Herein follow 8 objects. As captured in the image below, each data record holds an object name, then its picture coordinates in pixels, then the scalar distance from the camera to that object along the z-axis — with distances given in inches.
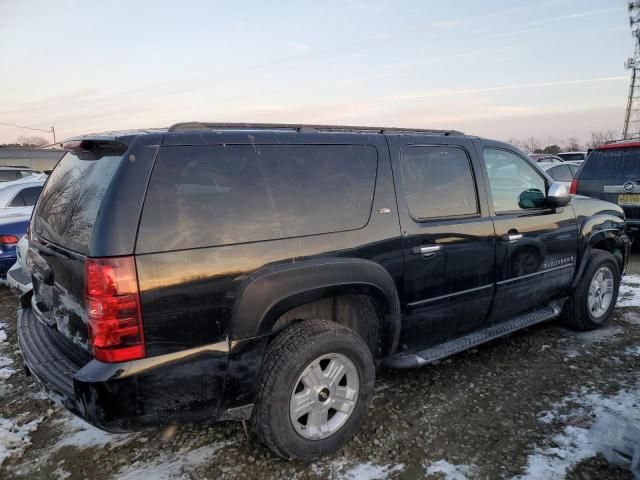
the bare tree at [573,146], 1953.1
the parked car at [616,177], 285.3
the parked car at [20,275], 165.4
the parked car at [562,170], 518.0
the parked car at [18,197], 271.4
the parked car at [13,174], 497.4
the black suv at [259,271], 86.7
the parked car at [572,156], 934.8
